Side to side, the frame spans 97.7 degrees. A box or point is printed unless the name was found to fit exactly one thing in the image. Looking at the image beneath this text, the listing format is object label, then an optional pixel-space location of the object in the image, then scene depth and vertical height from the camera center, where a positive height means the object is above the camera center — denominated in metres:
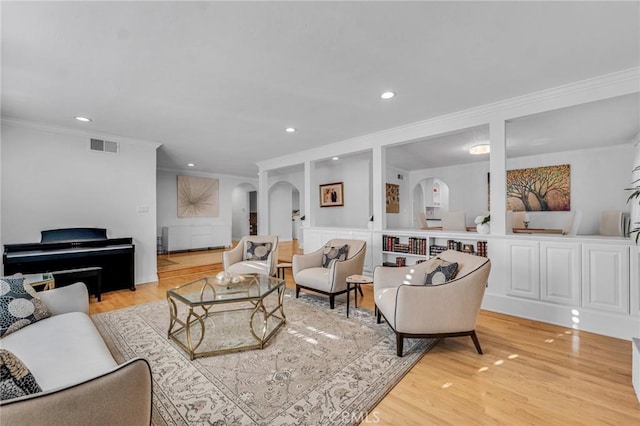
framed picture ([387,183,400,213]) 7.33 +0.38
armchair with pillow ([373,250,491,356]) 2.28 -0.79
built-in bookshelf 3.58 -0.49
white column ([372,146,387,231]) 4.44 +0.42
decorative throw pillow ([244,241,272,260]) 4.48 -0.62
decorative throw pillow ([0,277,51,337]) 1.88 -0.66
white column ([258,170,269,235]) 6.67 +0.21
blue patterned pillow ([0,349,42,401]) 0.88 -0.55
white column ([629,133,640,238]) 4.37 +0.15
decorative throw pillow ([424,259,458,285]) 2.50 -0.56
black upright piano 3.56 -0.57
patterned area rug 1.67 -1.19
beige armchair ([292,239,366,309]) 3.41 -0.76
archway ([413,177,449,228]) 8.91 +0.47
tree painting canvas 5.72 +0.49
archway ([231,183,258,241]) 11.16 -0.01
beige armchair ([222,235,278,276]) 4.20 -0.71
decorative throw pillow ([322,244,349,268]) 3.86 -0.59
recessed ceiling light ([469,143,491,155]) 4.78 +1.10
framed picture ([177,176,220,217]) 8.11 +0.49
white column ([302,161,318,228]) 5.62 +0.41
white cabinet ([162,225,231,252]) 7.80 -0.72
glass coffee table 2.44 -1.17
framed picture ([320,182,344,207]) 6.99 +0.46
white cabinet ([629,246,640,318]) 2.58 -0.66
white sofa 0.86 -0.72
